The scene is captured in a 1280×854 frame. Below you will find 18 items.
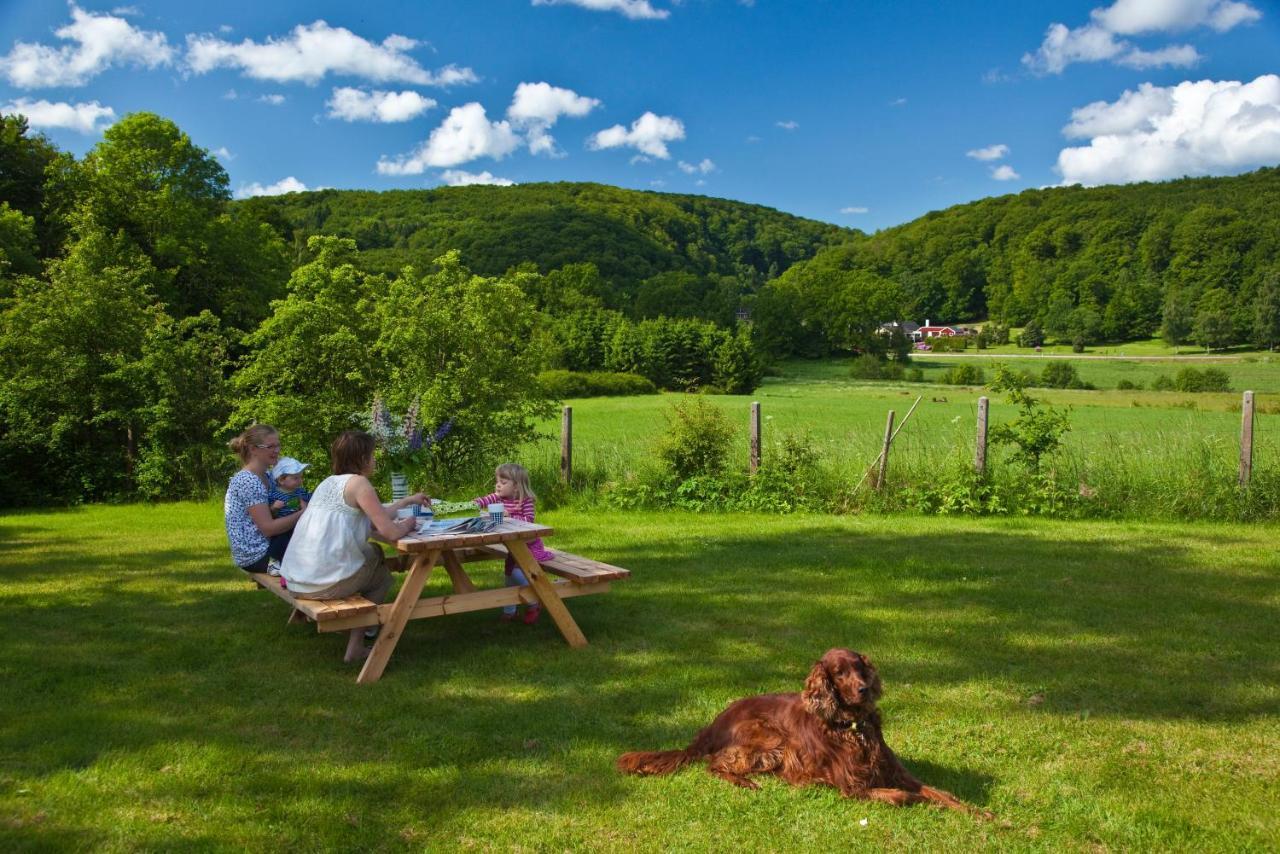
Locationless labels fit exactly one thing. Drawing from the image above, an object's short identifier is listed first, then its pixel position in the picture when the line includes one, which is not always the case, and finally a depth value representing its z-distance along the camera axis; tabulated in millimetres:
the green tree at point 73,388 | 13398
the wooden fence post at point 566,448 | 12969
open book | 5492
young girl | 6402
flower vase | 6141
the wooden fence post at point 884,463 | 11844
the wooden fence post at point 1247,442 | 10914
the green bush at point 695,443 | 12344
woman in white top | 5164
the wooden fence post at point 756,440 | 12359
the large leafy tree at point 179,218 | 33156
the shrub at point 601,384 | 57719
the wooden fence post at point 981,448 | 11680
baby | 6246
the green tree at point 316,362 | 12570
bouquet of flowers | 6637
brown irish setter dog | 3439
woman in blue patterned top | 5965
